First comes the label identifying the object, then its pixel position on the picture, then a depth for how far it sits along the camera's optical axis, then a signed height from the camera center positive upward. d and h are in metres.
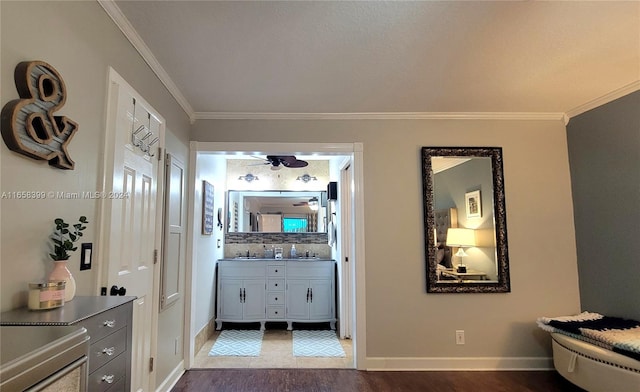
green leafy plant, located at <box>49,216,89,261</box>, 1.30 -0.02
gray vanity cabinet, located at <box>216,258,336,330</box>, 4.40 -0.80
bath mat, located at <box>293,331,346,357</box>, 3.54 -1.28
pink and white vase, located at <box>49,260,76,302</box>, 1.26 -0.17
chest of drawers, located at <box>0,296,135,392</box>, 1.05 -0.33
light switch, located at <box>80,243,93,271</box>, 1.58 -0.11
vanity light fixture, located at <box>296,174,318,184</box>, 5.21 +0.78
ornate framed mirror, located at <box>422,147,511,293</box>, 3.20 +0.08
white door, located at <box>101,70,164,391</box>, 1.78 +0.13
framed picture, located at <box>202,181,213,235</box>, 3.76 +0.25
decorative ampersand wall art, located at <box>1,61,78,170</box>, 1.13 +0.41
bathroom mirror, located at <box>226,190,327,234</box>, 5.11 +0.28
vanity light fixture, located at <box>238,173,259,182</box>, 5.14 +0.79
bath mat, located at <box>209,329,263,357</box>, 3.52 -1.26
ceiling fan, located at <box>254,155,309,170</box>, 4.28 +0.87
